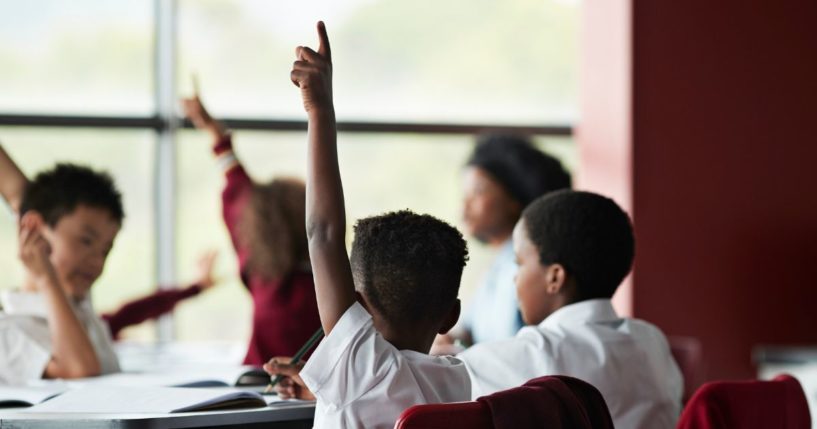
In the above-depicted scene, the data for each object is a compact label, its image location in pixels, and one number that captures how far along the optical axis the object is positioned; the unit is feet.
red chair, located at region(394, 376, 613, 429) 11.26
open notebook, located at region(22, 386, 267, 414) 12.39
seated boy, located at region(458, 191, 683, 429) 13.25
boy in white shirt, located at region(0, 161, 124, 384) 13.94
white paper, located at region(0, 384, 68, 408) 12.86
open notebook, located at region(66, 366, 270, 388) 13.55
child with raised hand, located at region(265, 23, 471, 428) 11.88
